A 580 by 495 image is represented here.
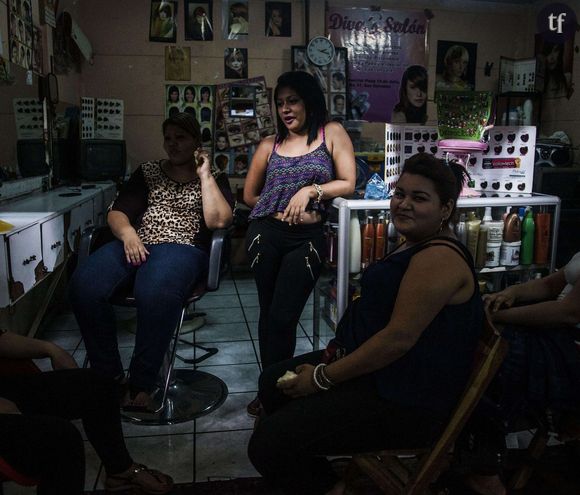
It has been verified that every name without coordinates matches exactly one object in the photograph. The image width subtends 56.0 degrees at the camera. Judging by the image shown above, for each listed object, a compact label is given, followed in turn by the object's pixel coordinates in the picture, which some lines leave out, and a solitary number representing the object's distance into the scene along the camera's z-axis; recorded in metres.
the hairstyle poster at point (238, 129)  5.23
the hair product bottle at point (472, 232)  2.51
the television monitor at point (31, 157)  3.26
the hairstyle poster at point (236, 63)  5.18
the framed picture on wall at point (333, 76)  5.22
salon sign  5.32
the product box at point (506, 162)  2.67
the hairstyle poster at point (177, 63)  5.11
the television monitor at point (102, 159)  4.30
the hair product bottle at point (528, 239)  2.57
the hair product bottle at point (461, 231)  2.54
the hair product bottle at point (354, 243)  2.41
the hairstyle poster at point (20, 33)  3.15
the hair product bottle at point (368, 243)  2.44
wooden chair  1.30
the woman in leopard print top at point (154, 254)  2.22
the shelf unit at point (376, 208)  2.37
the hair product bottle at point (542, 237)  2.58
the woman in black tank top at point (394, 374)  1.35
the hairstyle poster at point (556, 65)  5.01
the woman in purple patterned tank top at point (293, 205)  2.21
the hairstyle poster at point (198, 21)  5.05
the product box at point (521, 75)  5.39
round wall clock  5.16
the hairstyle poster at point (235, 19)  5.10
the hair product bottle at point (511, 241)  2.54
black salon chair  2.36
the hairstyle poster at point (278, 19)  5.16
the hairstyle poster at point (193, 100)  5.18
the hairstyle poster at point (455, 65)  5.54
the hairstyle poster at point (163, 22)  5.02
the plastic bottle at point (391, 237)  2.49
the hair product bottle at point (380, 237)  2.45
